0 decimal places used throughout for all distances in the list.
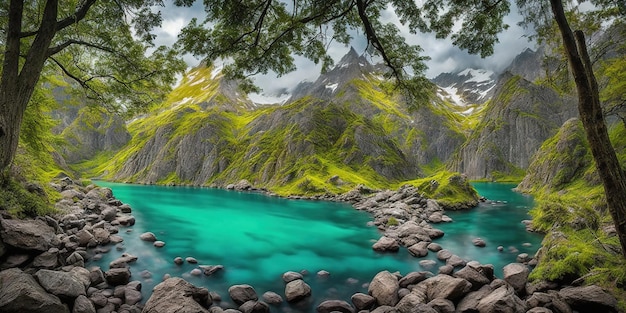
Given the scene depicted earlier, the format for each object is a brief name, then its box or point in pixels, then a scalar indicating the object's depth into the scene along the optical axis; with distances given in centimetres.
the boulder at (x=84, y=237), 2215
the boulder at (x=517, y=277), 1620
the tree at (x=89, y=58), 1393
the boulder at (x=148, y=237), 2656
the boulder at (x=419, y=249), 2458
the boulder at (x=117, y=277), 1623
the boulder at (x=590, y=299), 1264
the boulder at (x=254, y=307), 1426
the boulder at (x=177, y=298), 1235
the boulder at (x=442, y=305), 1370
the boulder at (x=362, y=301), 1500
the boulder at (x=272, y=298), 1560
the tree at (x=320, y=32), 1648
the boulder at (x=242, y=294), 1534
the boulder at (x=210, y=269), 1935
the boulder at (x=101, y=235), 2381
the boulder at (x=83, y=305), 1204
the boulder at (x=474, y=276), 1603
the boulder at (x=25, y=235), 1453
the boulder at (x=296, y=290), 1589
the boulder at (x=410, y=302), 1365
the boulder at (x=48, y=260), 1506
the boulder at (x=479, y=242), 2856
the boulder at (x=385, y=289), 1528
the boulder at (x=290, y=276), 1872
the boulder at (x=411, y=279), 1736
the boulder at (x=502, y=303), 1318
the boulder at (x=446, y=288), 1476
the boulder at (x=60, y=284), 1220
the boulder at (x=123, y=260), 1878
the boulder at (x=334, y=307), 1457
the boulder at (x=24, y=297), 1051
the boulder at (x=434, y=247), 2598
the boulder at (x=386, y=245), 2616
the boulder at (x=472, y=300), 1377
